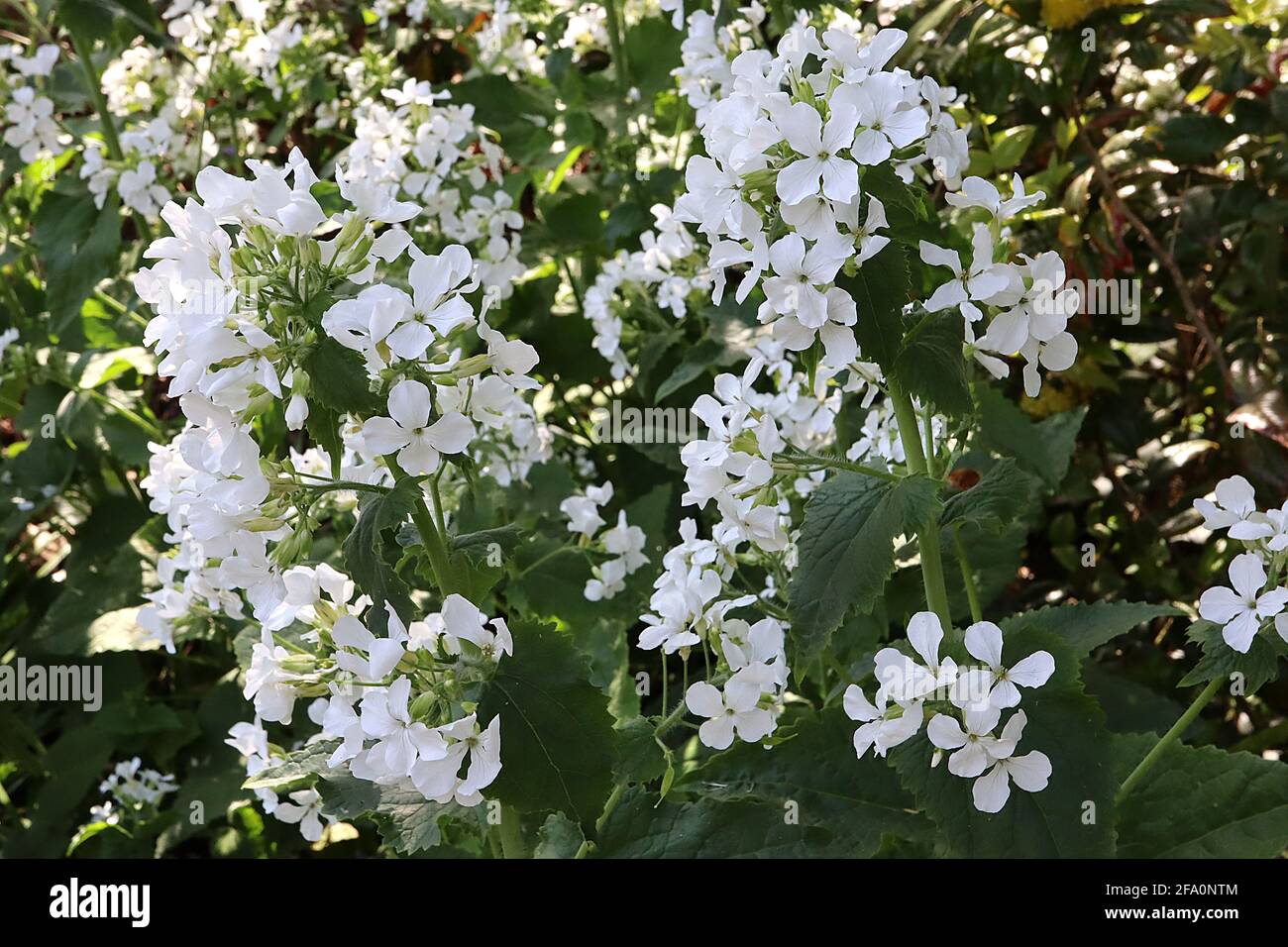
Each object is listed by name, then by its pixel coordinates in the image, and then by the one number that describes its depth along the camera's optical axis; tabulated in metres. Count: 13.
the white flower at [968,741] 0.42
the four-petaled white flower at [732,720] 0.46
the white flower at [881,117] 0.41
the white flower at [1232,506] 0.46
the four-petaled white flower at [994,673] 0.42
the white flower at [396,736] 0.41
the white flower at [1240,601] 0.44
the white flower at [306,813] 0.52
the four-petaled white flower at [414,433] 0.40
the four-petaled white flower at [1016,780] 0.42
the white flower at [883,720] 0.43
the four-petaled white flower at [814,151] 0.41
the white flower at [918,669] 0.43
